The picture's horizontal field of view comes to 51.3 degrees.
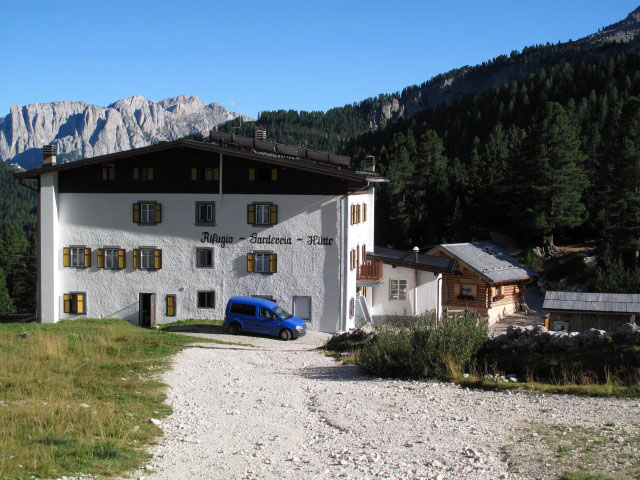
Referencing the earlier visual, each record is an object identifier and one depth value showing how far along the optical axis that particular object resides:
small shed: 31.61
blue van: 30.09
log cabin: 44.50
